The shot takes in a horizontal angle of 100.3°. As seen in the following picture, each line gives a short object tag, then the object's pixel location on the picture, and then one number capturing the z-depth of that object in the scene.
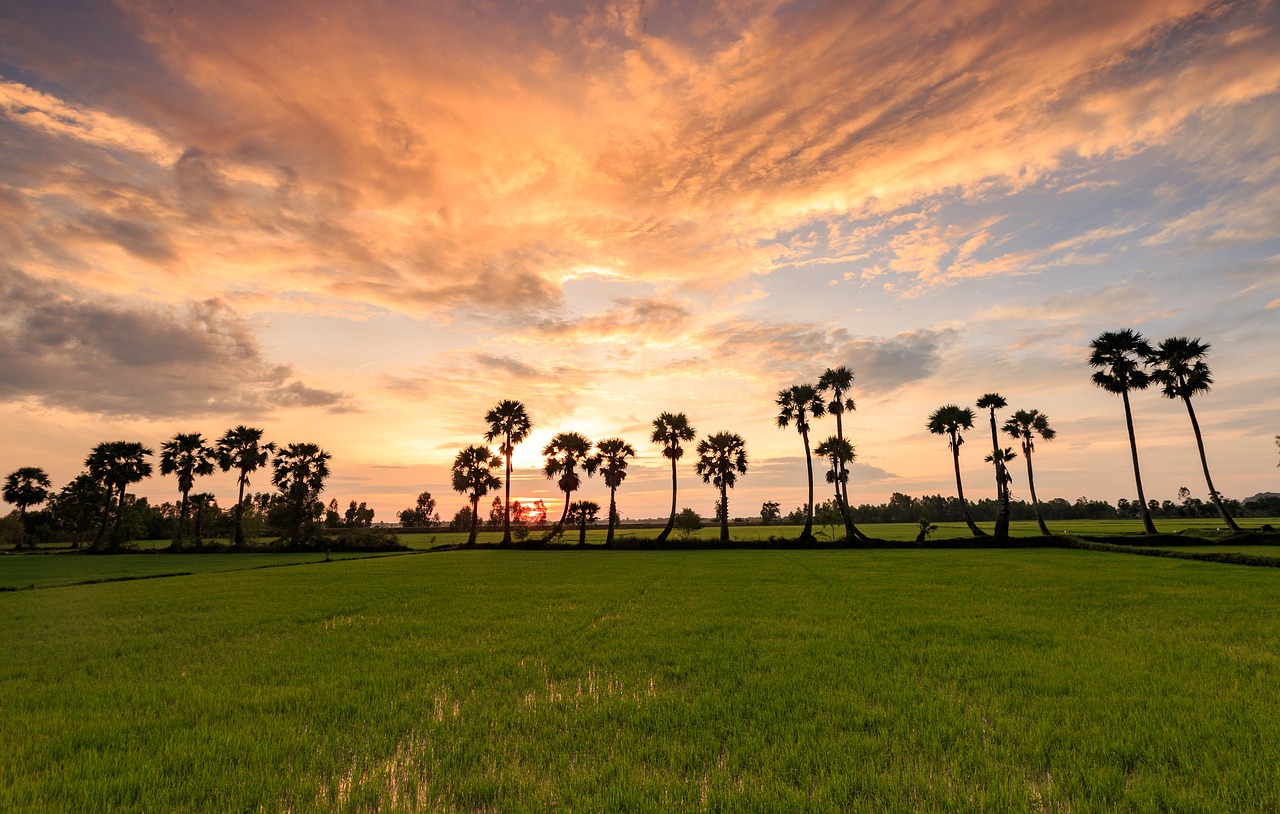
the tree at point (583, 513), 70.06
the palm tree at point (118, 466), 80.94
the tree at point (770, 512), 189.88
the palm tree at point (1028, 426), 71.00
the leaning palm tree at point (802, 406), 68.44
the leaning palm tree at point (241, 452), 81.81
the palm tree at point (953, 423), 68.94
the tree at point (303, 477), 80.38
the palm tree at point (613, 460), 74.00
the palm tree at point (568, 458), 74.38
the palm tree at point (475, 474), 80.88
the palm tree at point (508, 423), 76.00
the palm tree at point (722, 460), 75.31
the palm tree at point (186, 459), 81.06
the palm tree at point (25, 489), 101.50
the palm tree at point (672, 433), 74.25
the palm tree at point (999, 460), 65.00
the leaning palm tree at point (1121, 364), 57.81
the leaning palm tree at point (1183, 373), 54.09
